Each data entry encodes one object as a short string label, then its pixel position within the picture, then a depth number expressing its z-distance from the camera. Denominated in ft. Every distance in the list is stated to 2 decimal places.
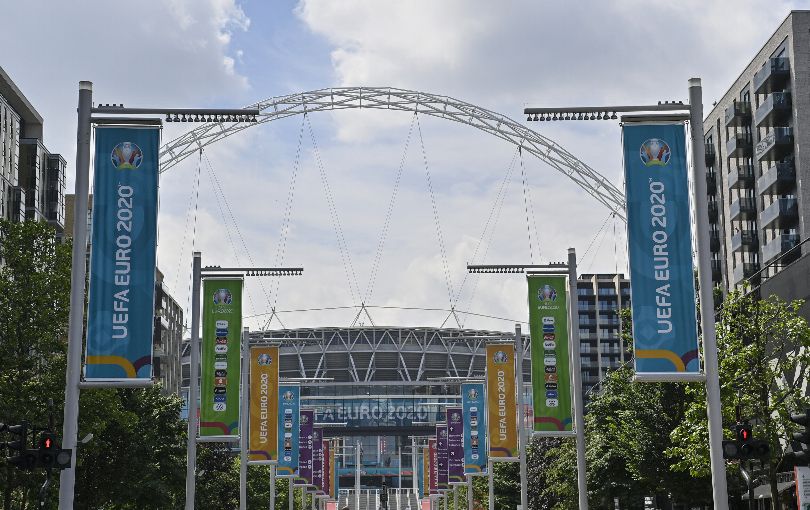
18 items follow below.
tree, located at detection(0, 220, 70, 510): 155.43
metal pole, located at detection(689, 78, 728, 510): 81.92
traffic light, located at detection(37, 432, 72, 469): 83.16
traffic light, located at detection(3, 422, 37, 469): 88.74
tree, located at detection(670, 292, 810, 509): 146.41
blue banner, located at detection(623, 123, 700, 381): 82.94
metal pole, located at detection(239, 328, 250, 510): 186.07
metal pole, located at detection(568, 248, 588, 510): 137.59
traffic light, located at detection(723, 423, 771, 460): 80.69
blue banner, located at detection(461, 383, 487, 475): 240.73
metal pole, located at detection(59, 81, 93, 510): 84.84
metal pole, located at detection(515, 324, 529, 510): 190.49
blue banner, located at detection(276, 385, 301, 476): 238.89
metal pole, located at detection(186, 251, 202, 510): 138.41
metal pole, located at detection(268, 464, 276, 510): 236.94
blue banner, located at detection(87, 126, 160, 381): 86.53
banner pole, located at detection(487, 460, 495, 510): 228.14
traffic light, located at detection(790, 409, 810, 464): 77.10
